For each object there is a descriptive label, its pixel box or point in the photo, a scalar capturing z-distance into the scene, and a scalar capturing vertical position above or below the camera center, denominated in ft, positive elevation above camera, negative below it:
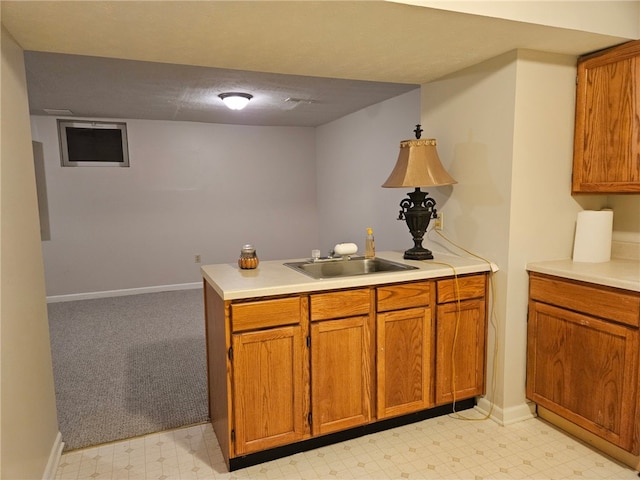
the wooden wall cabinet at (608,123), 6.81 +1.12
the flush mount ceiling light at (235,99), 12.91 +2.93
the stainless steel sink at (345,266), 8.18 -1.38
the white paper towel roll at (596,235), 7.56 -0.77
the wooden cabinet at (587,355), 6.23 -2.58
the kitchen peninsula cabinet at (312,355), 6.31 -2.49
